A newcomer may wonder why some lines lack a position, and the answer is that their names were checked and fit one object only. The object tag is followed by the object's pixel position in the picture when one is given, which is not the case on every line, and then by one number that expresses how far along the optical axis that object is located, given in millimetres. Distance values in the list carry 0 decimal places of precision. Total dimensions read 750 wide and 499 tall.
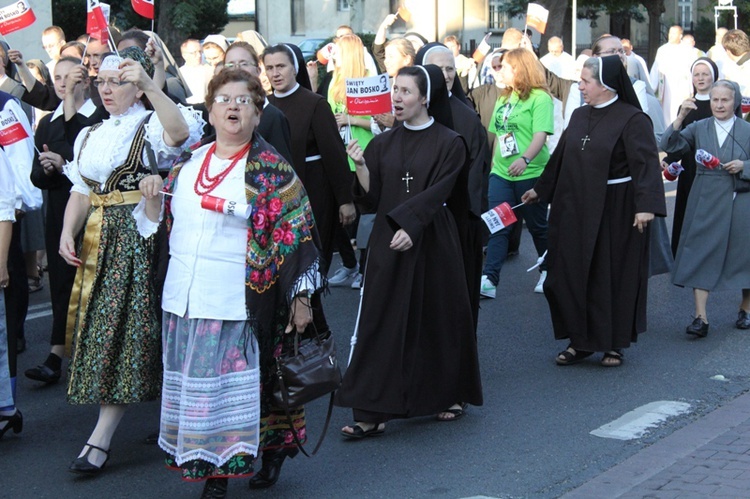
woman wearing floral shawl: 8451
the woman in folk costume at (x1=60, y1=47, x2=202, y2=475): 9418
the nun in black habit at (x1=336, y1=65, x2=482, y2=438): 10524
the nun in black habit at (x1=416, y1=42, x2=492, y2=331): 11756
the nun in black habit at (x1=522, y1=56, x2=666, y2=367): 12908
